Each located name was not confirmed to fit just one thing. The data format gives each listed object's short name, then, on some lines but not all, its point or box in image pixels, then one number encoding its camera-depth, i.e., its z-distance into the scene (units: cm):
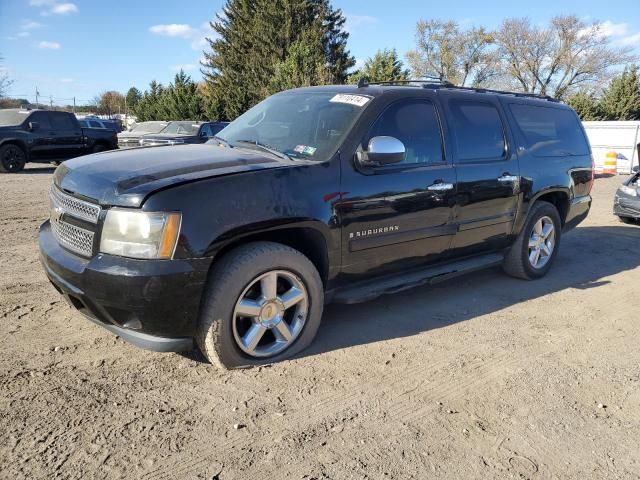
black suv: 288
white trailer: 2041
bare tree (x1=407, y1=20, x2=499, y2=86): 5144
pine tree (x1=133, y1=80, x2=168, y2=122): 3362
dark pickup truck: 1419
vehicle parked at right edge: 913
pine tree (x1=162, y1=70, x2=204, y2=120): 3178
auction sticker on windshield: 391
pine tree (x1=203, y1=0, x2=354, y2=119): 3650
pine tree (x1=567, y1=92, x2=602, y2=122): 3288
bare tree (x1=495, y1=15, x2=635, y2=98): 4725
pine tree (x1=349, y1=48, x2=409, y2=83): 2662
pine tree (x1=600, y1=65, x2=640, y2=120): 3331
